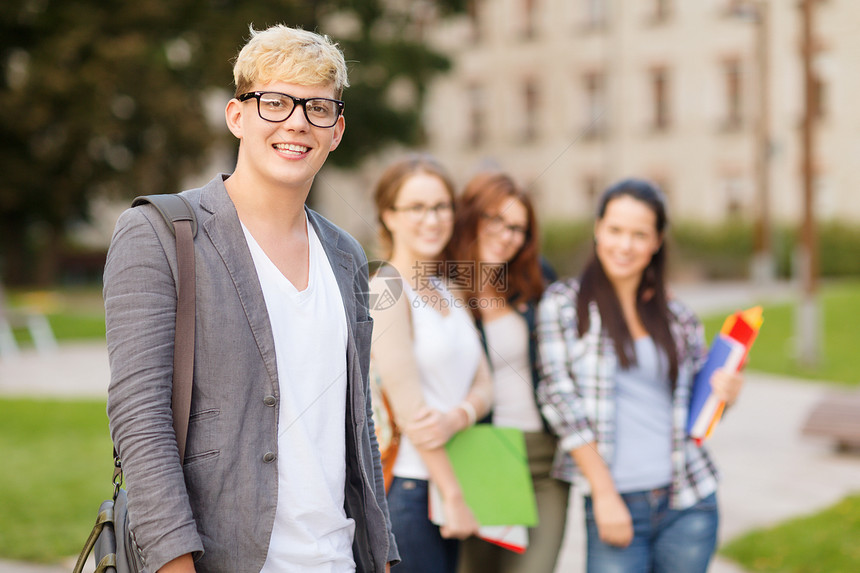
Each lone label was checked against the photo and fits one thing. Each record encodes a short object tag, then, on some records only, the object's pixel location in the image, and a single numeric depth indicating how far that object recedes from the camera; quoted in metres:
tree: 16.91
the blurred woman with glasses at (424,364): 2.63
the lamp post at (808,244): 11.30
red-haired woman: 2.99
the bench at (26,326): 13.39
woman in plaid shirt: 2.79
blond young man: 1.62
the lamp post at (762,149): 14.40
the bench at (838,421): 6.55
